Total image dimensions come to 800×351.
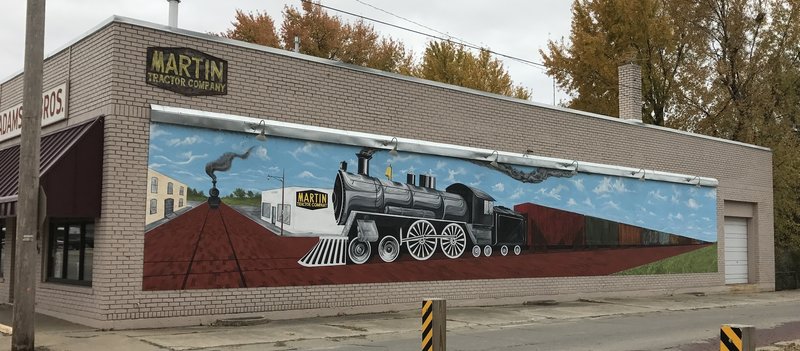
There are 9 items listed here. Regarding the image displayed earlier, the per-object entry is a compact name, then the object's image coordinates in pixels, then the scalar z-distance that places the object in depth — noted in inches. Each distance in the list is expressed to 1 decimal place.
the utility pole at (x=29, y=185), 392.8
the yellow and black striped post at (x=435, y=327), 316.5
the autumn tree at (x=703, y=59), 1279.5
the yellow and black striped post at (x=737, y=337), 245.3
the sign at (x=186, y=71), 515.2
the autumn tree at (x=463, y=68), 1589.6
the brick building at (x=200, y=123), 491.2
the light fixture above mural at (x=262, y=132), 563.5
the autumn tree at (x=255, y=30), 1501.0
